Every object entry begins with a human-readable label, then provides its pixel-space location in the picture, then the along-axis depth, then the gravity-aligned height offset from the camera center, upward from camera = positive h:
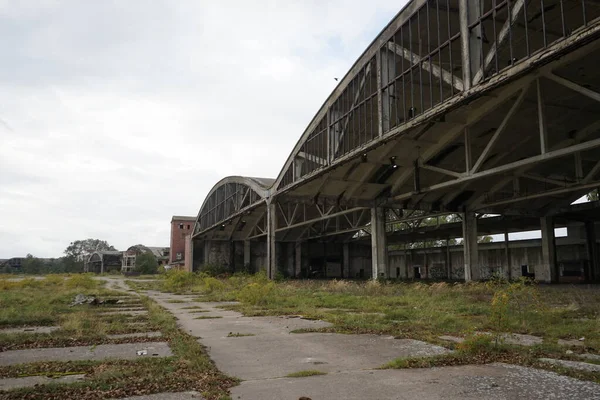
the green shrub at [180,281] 30.03 -1.61
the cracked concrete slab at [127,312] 14.39 -1.80
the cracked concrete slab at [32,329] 10.55 -1.73
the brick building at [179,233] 76.81 +4.52
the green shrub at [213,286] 25.98 -1.64
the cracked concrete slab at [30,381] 5.32 -1.53
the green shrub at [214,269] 50.78 -1.24
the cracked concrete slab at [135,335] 9.46 -1.68
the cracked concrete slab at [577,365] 5.68 -1.48
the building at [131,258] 87.88 +0.21
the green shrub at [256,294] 17.05 -1.43
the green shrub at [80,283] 31.16 -1.74
